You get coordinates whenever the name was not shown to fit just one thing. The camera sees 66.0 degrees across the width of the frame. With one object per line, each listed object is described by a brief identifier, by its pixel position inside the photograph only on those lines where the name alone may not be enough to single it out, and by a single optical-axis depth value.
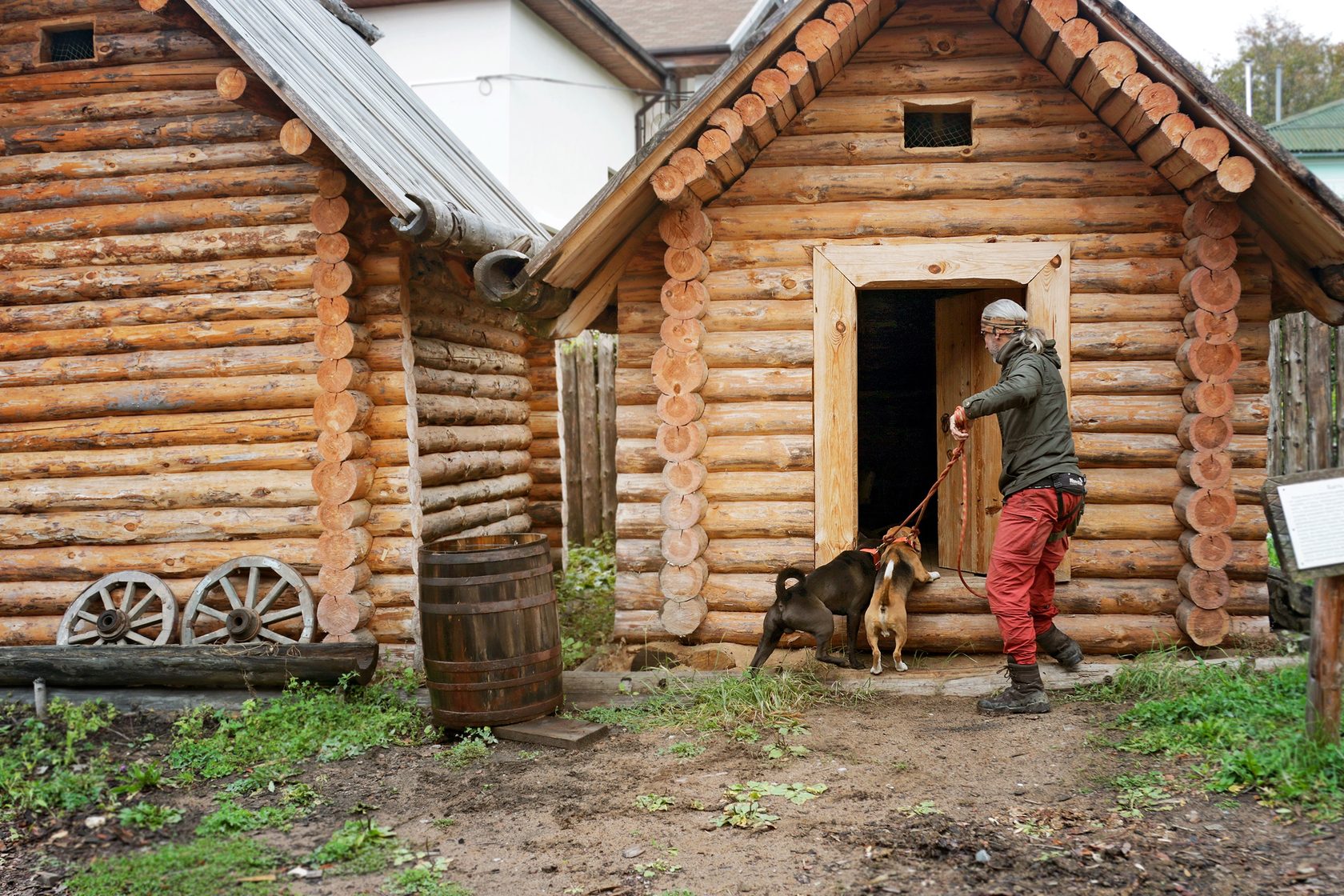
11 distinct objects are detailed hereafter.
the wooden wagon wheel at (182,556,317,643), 7.01
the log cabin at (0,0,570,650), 7.18
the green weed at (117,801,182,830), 5.09
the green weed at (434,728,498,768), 5.89
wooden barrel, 6.06
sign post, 4.66
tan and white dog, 6.88
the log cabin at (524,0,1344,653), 6.86
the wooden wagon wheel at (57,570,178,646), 7.16
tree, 41.38
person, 6.22
